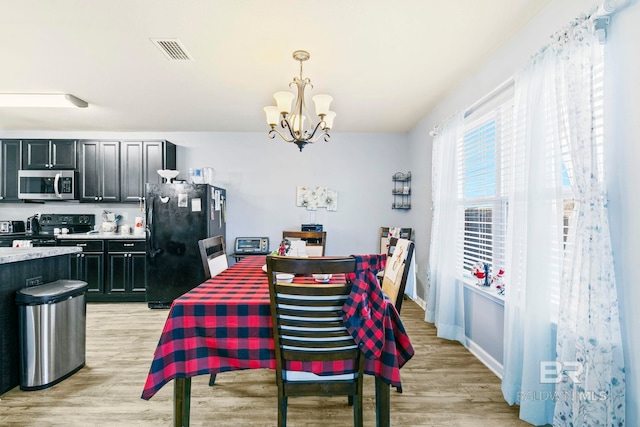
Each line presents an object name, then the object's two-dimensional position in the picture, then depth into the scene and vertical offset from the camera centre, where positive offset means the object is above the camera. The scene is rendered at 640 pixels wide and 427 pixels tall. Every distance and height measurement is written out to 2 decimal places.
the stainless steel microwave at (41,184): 4.36 +0.36
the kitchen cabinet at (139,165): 4.46 +0.65
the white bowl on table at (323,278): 1.93 -0.43
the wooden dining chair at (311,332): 1.29 -0.53
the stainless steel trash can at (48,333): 2.10 -0.86
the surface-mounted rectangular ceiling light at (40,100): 3.27 +1.18
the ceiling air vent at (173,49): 2.25 +1.23
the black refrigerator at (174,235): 3.98 -0.32
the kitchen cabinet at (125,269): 4.19 -0.79
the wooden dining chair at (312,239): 3.36 -0.35
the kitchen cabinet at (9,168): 4.43 +0.59
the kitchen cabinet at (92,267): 4.16 -0.76
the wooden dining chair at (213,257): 2.14 -0.35
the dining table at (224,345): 1.42 -0.62
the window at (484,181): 2.40 +0.27
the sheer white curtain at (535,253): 1.72 -0.23
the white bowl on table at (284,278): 1.92 -0.42
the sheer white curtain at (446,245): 2.92 -0.34
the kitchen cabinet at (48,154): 4.44 +0.80
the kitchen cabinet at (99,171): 4.45 +0.56
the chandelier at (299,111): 2.24 +0.76
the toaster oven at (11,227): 4.50 -0.25
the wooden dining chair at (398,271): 1.79 -0.37
